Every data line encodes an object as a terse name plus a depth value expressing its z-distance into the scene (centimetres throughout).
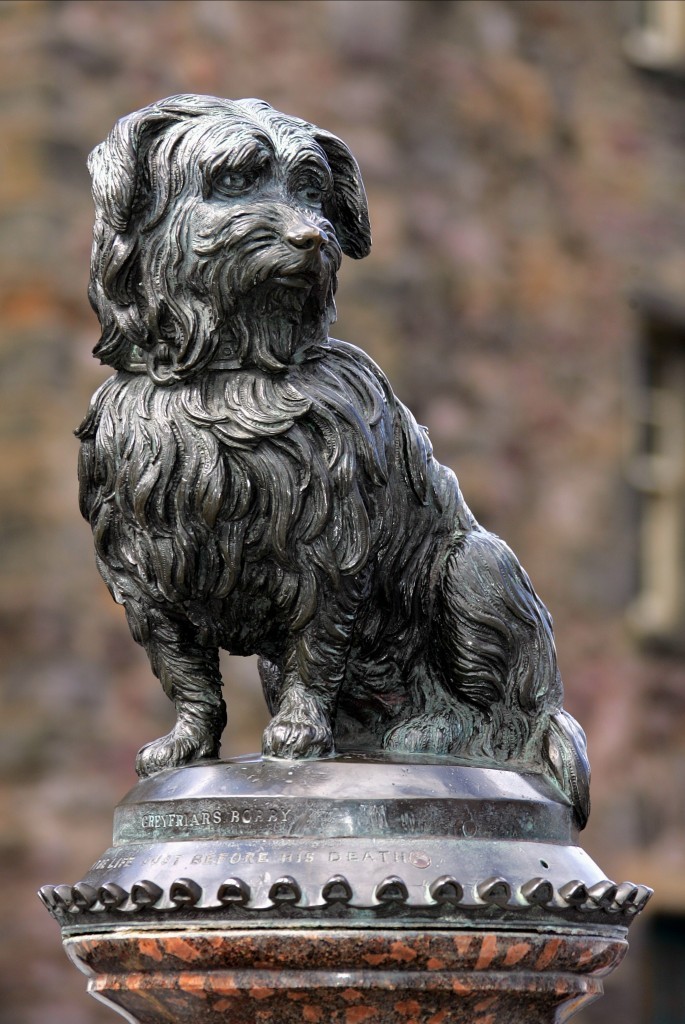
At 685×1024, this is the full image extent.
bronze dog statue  516
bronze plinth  480
